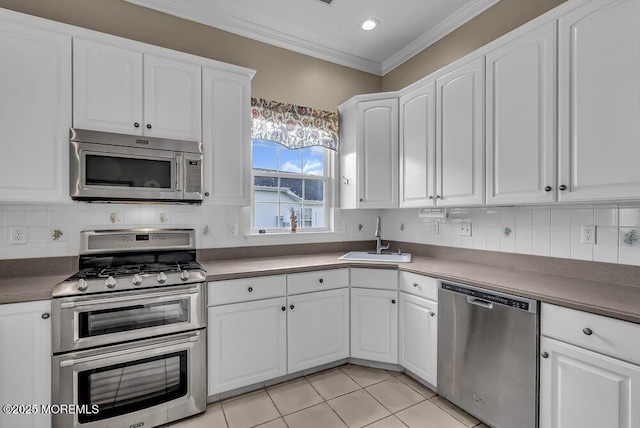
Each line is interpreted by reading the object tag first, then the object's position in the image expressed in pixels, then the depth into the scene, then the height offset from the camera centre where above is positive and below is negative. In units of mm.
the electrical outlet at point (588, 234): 1813 -122
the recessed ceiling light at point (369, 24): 2653 +1643
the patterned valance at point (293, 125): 2727 +819
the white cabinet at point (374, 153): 2807 +552
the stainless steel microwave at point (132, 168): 1891 +287
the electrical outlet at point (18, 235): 1975 -153
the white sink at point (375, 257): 2615 -401
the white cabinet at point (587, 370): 1252 -691
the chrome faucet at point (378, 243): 3090 -306
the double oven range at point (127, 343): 1647 -755
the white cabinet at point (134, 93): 1922 +789
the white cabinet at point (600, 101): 1421 +551
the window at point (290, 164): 2811 +481
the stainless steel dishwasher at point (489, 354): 1584 -807
